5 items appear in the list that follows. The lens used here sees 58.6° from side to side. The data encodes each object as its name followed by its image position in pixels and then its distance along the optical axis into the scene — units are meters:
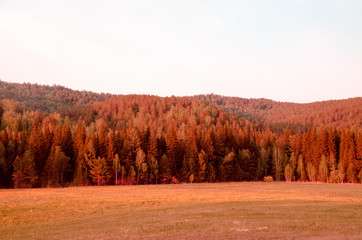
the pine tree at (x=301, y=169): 112.82
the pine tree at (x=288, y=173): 114.00
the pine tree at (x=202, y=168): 101.82
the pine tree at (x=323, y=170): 104.81
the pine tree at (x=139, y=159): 93.44
